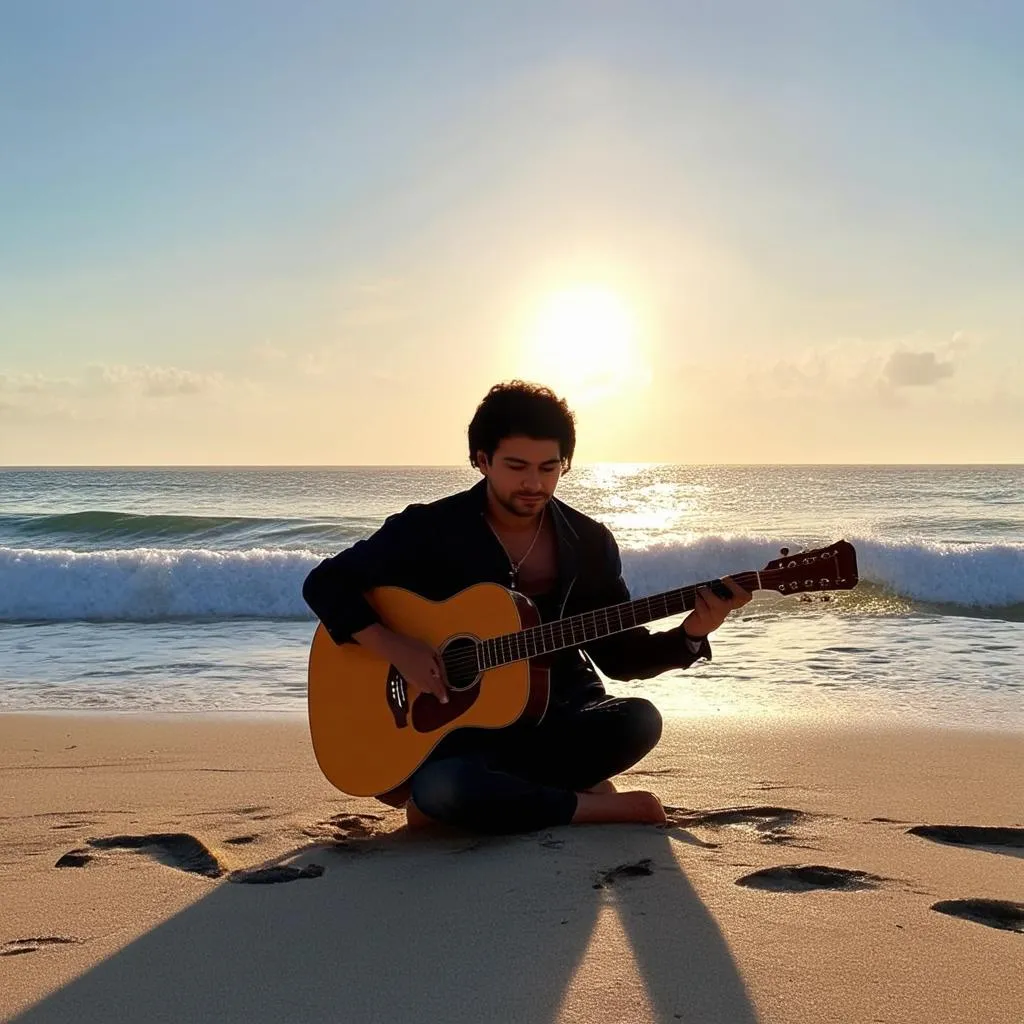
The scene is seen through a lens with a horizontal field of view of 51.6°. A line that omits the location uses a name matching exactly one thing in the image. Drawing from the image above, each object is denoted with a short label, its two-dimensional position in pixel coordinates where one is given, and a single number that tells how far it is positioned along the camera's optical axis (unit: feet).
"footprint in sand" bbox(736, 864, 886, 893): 9.25
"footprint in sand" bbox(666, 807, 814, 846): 11.03
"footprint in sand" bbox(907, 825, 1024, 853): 10.68
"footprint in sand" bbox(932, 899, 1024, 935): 8.38
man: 10.80
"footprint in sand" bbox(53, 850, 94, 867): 10.28
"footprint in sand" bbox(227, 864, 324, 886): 9.75
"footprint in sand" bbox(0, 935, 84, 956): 8.09
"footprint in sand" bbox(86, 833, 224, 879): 10.19
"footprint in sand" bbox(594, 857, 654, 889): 9.38
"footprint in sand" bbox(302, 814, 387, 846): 11.25
